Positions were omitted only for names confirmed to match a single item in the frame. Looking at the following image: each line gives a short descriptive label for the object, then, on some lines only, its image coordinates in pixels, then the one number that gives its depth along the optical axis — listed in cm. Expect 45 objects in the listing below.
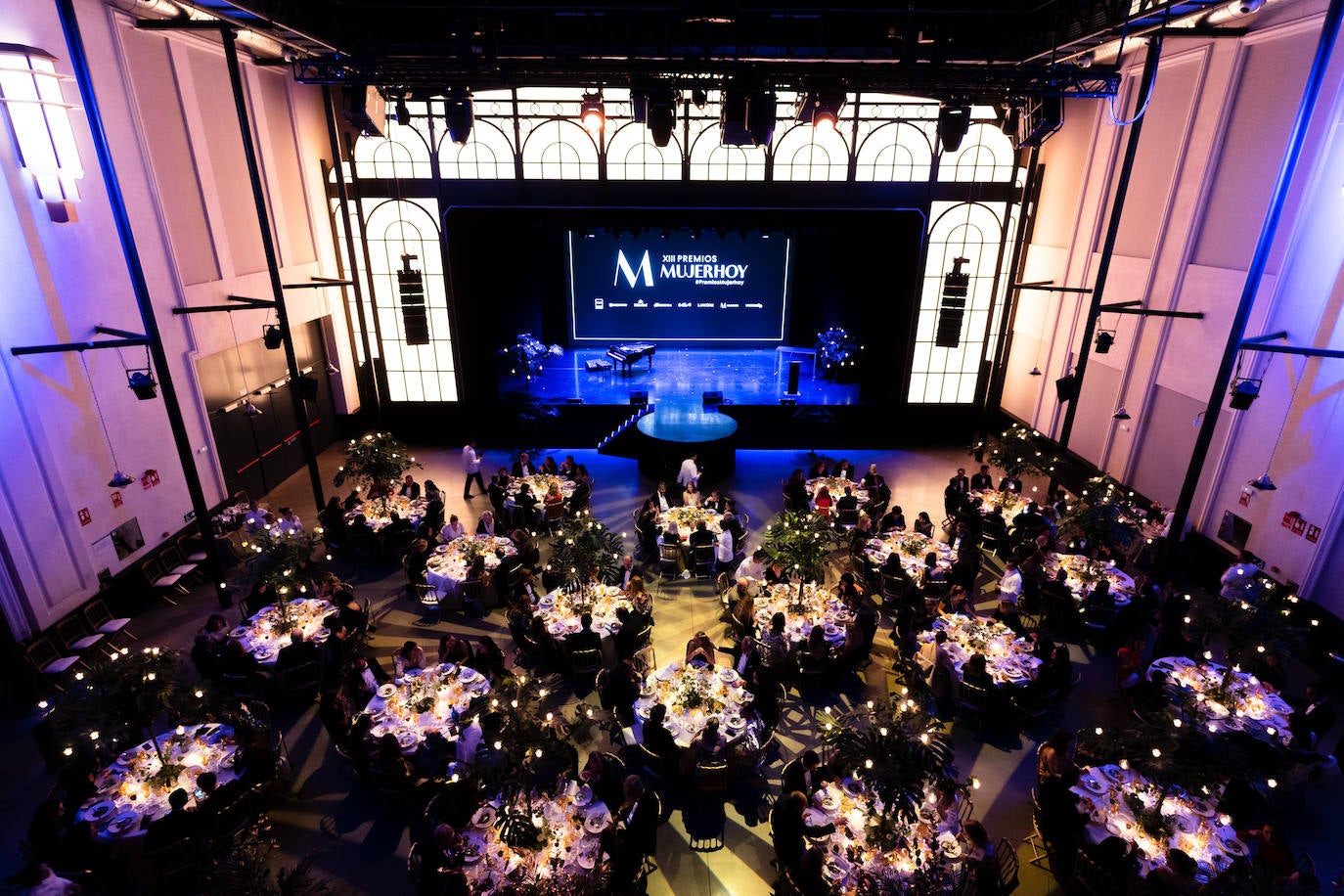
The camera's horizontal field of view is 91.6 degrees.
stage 1777
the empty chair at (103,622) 924
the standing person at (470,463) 1385
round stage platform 1477
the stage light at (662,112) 1070
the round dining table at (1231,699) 712
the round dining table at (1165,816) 568
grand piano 1952
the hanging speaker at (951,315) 1473
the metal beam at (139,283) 734
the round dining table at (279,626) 841
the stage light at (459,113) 1126
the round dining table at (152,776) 600
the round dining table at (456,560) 1005
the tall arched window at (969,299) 1622
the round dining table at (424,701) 712
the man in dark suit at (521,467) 1357
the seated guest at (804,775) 628
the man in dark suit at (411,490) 1254
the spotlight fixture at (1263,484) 891
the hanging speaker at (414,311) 1427
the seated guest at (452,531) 1081
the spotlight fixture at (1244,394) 888
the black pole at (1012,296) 1584
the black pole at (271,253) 979
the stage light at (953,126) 1125
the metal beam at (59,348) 779
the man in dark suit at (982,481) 1271
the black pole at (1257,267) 759
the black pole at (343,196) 1503
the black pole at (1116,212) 950
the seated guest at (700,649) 801
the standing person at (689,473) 1313
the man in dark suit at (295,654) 812
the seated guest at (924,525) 1111
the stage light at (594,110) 1186
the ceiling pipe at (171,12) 1008
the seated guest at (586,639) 856
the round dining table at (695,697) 714
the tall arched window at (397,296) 1608
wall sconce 785
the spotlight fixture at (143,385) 848
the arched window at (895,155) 1558
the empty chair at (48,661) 832
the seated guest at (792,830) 577
